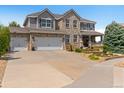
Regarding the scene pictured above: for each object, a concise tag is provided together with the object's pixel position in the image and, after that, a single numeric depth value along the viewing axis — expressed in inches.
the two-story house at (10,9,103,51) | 499.3
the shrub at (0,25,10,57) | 323.8
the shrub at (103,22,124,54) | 514.5
